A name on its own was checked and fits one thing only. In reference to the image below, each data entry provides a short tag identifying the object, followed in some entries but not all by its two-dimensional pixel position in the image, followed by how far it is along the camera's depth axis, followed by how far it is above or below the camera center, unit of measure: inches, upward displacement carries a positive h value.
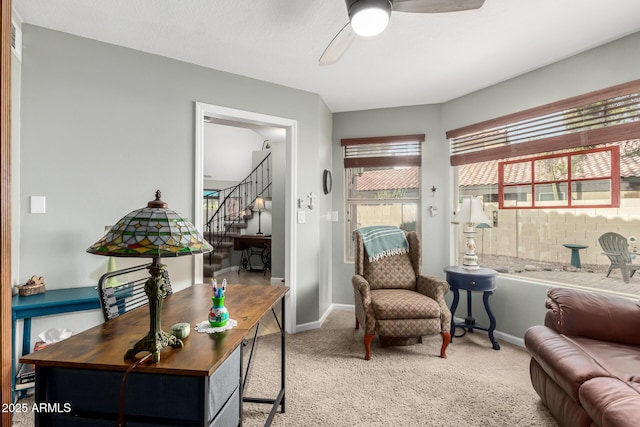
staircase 279.3 +11.1
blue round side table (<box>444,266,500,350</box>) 114.3 -26.0
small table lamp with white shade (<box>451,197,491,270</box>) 120.8 -1.4
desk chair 55.9 -16.0
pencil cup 50.3 -16.1
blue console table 75.4 -22.1
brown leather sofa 54.2 -30.9
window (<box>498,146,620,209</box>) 101.0 +12.6
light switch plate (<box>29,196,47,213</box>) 86.3 +3.6
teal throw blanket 130.0 -11.0
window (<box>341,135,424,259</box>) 154.4 +17.4
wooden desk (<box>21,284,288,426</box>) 37.9 -21.1
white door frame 123.4 +10.6
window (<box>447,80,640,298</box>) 97.3 +12.2
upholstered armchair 105.5 -30.0
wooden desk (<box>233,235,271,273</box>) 252.4 -27.7
